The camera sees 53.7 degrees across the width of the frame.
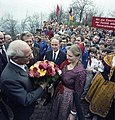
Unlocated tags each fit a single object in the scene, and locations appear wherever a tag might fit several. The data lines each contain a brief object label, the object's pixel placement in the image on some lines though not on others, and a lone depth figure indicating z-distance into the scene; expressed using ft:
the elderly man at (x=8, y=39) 12.87
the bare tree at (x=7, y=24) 56.58
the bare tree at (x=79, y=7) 84.62
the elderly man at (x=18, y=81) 4.33
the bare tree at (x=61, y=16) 72.46
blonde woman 6.01
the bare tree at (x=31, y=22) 64.79
